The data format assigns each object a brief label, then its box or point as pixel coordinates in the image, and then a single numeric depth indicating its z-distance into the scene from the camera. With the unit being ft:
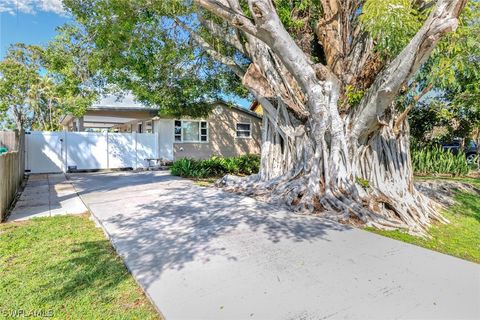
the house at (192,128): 53.16
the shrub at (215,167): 39.24
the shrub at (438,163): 43.16
